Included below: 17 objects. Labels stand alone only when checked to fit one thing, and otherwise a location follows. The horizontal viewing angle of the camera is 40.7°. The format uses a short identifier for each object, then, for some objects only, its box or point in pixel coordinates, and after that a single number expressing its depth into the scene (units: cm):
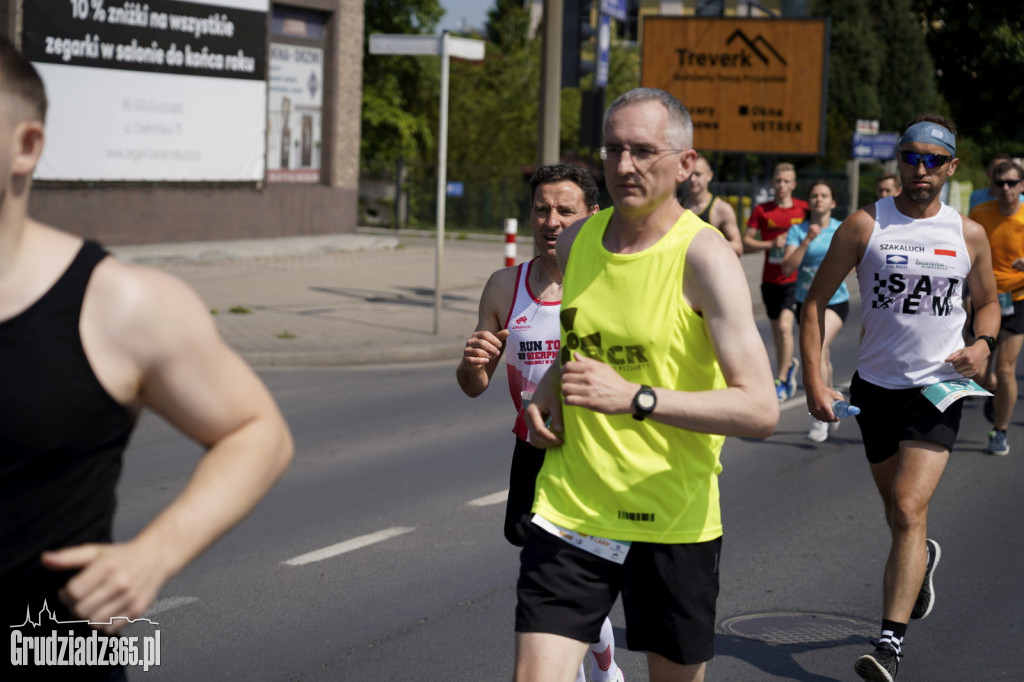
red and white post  1484
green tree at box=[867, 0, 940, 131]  5266
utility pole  1603
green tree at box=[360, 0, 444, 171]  4044
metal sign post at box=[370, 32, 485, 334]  1423
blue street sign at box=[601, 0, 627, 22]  1939
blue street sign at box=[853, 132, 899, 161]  2542
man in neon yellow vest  332
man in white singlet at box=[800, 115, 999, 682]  516
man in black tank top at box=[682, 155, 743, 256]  1096
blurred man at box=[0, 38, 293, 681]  210
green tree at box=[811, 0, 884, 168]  5056
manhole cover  550
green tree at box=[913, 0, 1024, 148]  5284
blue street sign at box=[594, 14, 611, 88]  1817
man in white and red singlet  428
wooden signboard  2723
